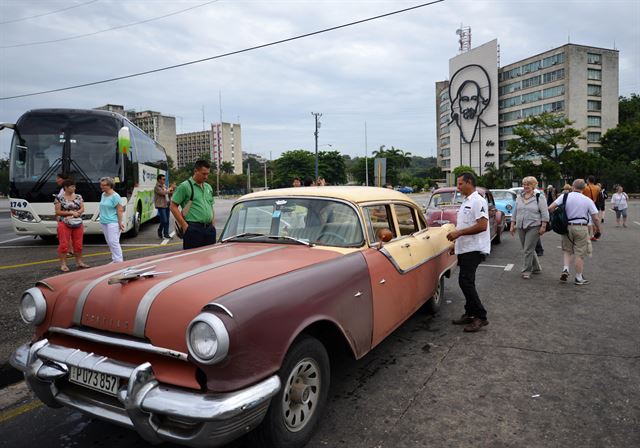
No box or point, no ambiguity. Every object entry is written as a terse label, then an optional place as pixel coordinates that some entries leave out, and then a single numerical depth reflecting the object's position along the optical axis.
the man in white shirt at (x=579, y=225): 7.26
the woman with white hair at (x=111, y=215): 7.82
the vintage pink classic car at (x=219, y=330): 2.24
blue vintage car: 14.83
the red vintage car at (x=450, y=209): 10.51
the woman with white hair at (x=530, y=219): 7.96
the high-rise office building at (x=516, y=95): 75.81
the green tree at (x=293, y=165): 86.75
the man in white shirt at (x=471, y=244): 4.97
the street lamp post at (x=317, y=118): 50.62
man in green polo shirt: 5.49
